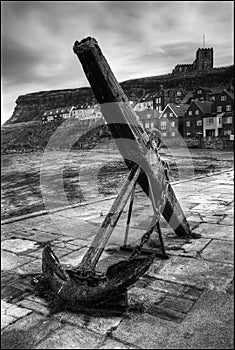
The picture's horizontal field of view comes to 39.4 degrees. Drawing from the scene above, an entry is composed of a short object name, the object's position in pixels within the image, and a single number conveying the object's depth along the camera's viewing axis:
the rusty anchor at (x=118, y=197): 3.23
